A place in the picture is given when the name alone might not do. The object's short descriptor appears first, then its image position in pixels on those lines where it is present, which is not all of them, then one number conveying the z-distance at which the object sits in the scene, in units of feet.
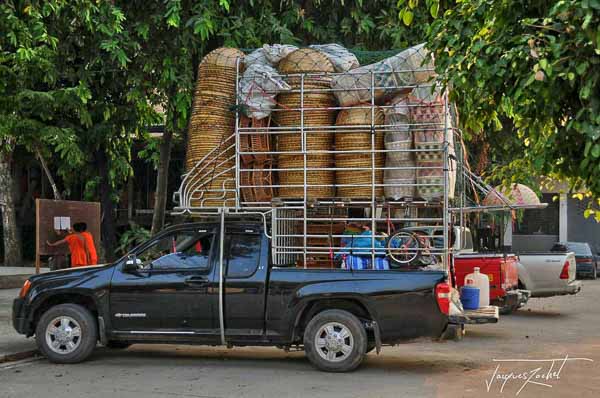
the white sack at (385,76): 31.07
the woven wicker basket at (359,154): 31.60
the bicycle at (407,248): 30.27
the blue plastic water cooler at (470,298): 34.40
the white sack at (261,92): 32.48
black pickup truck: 30.01
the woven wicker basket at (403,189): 31.07
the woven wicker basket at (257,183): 32.73
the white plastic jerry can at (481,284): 35.47
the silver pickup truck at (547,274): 52.85
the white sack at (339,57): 33.06
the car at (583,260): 91.15
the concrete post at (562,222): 115.34
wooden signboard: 43.09
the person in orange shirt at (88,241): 43.73
